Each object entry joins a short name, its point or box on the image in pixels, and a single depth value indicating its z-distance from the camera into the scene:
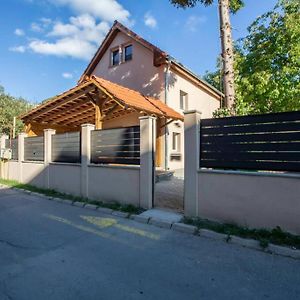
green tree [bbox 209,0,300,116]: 15.80
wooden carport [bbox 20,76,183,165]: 10.38
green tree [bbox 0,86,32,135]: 28.52
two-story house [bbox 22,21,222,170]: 13.96
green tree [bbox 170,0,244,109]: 8.84
